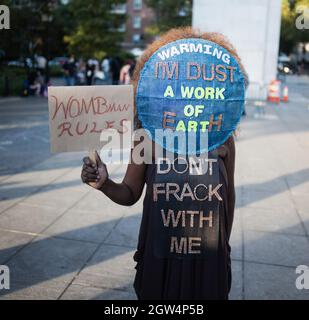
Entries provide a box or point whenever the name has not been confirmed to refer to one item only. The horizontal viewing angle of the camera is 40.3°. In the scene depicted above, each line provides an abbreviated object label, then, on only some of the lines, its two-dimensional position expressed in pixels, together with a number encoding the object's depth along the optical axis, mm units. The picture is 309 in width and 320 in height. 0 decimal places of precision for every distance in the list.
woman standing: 1823
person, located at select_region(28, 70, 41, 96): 16862
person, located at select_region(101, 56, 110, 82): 27266
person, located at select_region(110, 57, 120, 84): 20603
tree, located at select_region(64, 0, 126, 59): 28984
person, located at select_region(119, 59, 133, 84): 18594
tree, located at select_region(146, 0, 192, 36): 44719
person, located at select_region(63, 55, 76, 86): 19891
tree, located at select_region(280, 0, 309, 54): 36969
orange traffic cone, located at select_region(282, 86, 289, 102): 18922
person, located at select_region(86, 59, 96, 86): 19728
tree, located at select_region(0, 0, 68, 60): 15964
